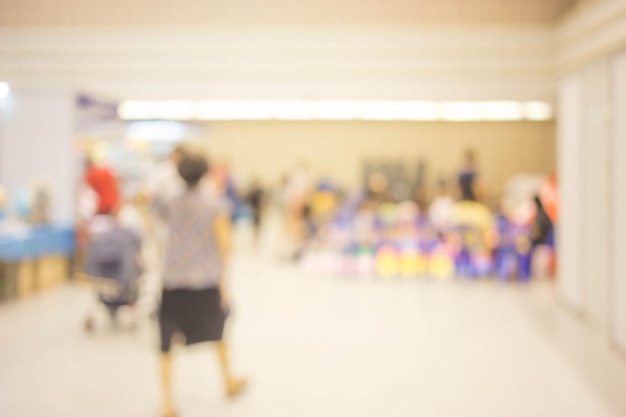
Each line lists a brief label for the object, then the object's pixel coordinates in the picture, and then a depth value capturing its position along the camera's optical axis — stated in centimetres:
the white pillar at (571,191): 590
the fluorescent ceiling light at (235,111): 1365
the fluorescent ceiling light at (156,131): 1288
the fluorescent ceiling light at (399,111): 1356
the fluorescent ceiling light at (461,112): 1410
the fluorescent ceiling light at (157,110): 1212
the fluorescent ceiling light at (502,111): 1377
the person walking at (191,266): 340
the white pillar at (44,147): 743
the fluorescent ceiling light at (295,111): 1307
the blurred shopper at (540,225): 747
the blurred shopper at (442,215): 809
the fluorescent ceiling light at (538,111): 1345
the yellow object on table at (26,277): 656
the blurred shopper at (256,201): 1021
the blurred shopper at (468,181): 878
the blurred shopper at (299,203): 957
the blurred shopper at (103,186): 696
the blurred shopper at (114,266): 512
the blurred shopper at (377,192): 905
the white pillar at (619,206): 477
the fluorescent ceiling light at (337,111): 1387
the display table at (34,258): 627
